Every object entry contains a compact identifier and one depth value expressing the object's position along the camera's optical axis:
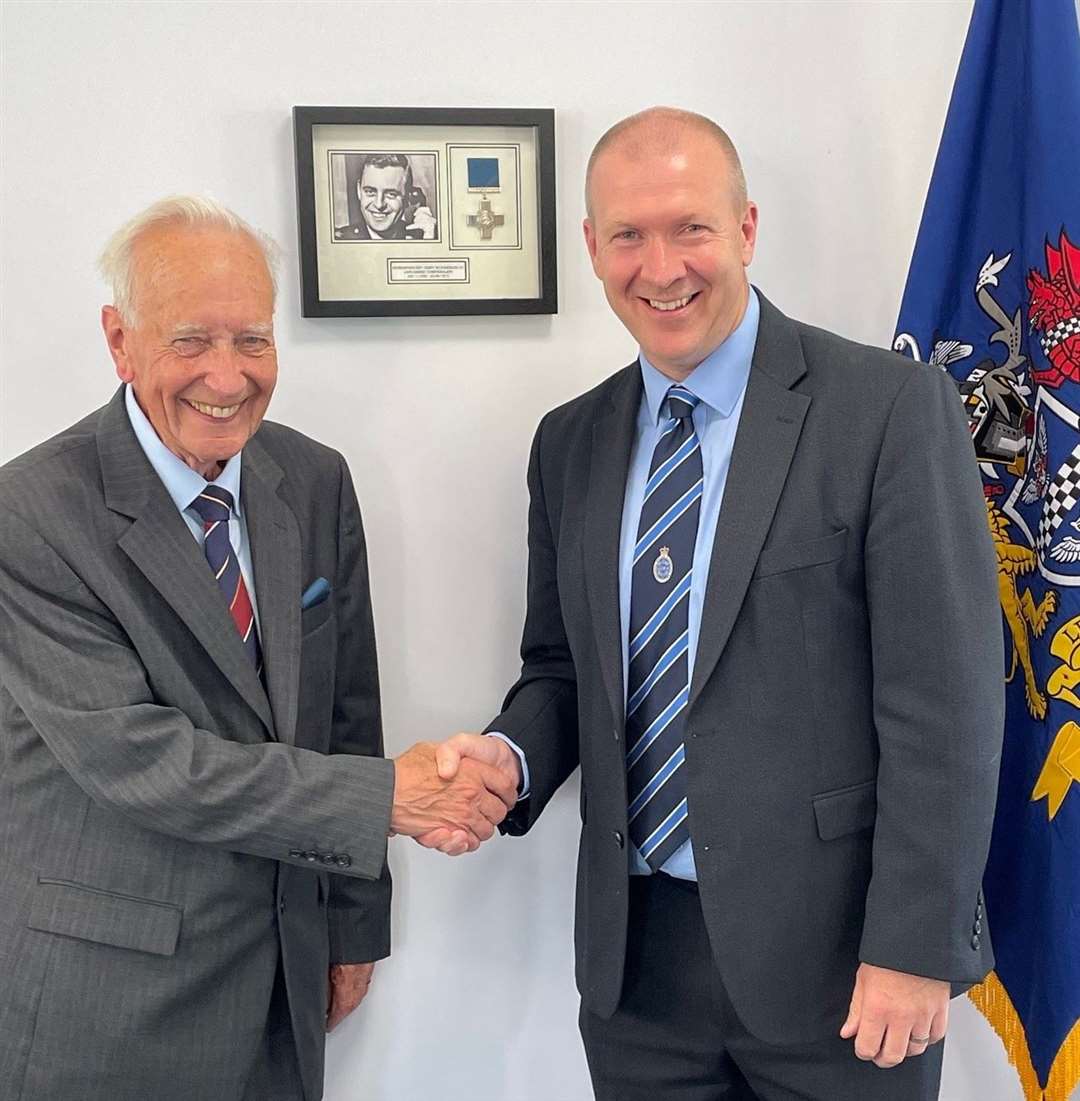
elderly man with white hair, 1.42
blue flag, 1.67
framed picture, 1.83
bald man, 1.38
